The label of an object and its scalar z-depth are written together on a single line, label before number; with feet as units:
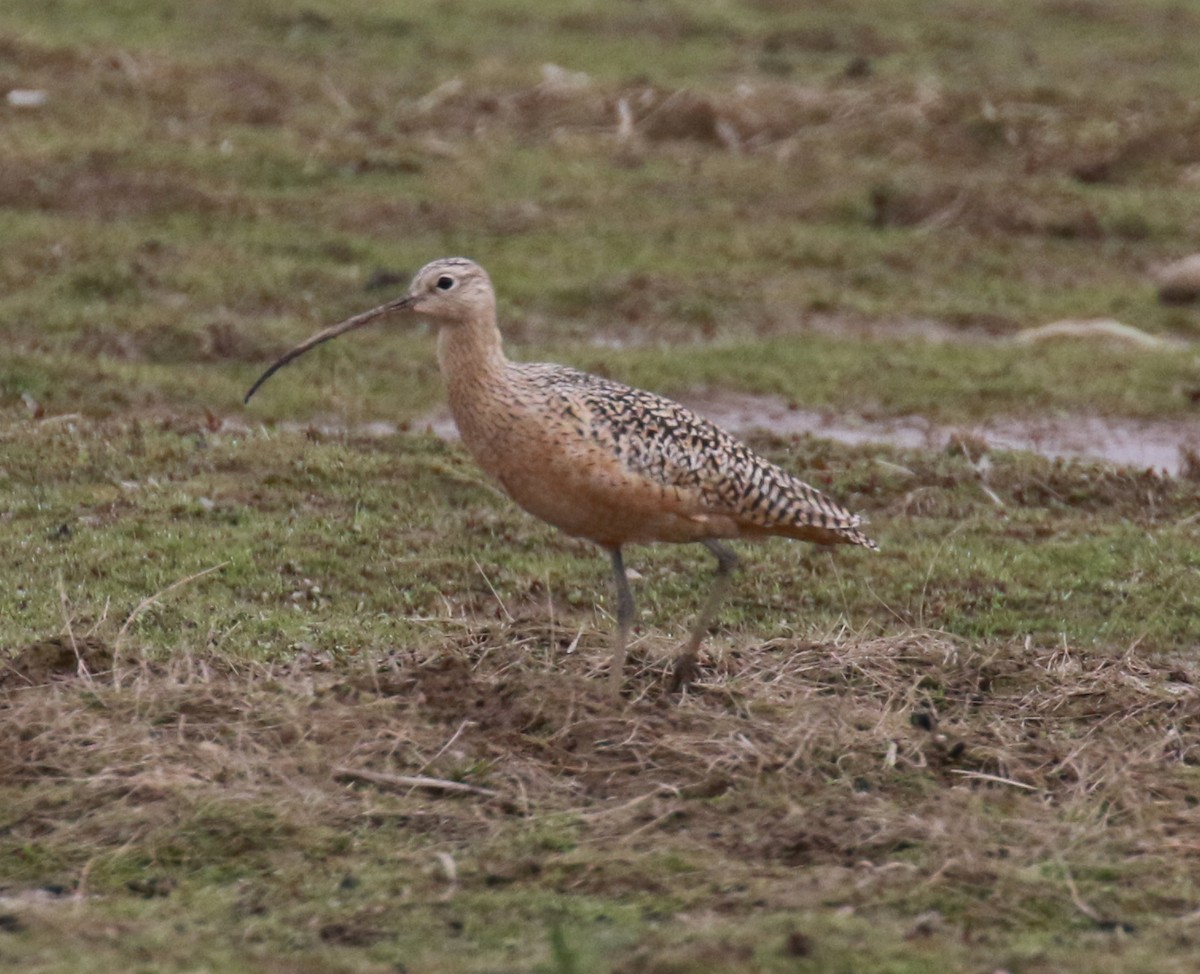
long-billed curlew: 45.37
